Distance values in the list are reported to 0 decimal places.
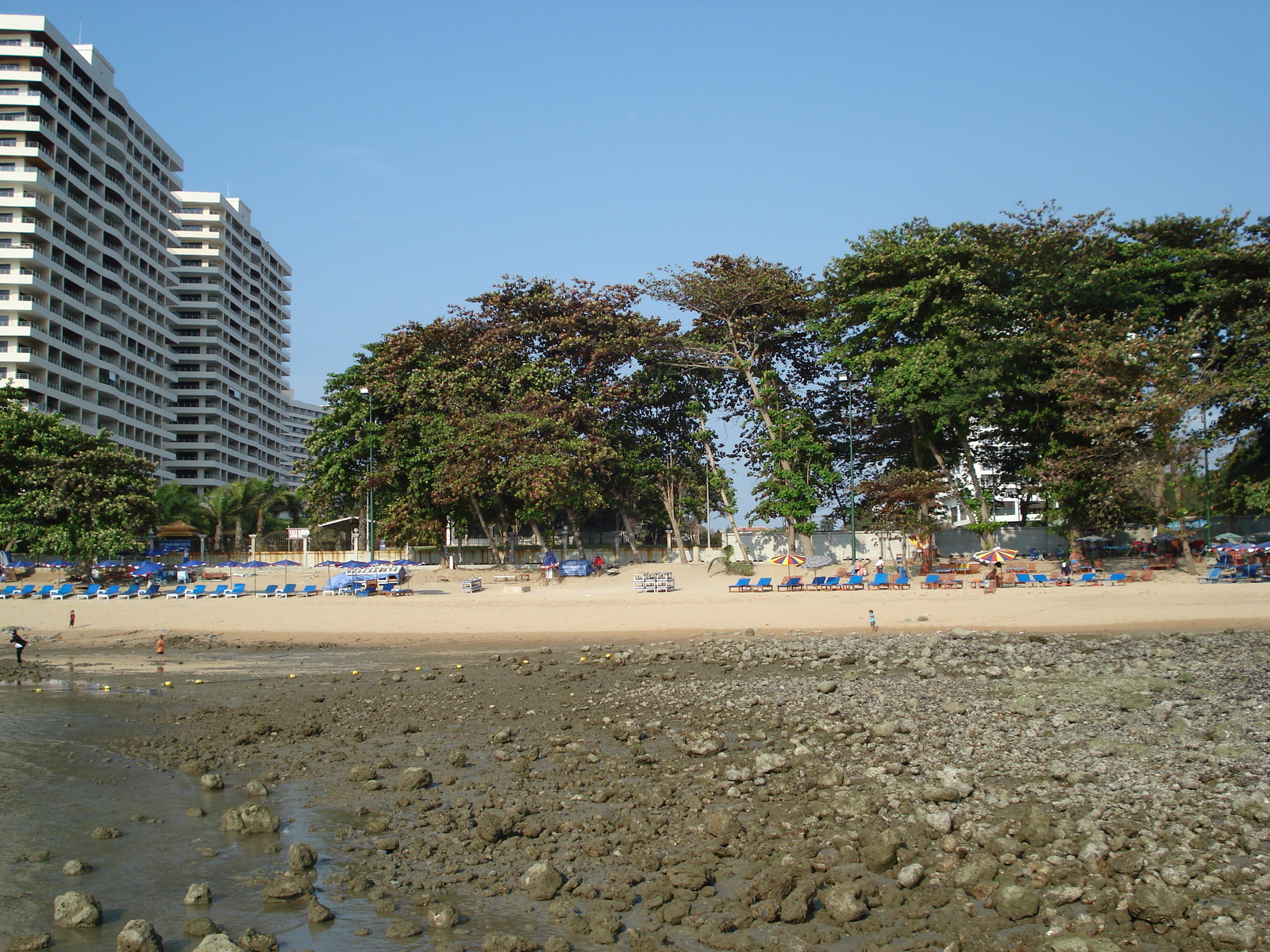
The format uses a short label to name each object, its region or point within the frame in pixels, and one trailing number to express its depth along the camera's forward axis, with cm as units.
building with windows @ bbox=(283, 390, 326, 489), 14788
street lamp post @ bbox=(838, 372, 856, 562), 4075
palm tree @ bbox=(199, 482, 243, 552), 6700
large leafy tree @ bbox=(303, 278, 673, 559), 4181
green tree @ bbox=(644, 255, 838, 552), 4247
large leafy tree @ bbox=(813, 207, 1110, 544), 3775
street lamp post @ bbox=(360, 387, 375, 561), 4522
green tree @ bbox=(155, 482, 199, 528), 6306
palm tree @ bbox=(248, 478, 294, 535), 7069
